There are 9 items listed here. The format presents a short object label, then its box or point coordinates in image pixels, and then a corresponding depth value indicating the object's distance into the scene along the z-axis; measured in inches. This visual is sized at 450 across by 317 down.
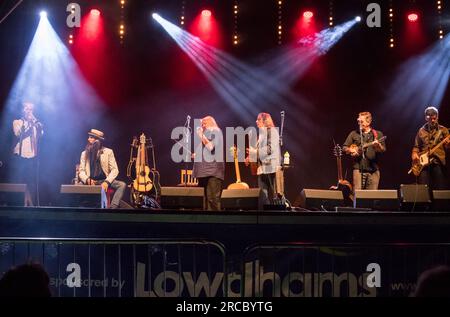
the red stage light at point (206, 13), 583.8
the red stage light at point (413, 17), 582.9
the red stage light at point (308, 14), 581.6
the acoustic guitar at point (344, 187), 508.4
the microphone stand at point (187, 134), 579.0
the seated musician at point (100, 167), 506.3
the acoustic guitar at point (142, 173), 540.7
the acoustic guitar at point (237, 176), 539.5
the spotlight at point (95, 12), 573.9
